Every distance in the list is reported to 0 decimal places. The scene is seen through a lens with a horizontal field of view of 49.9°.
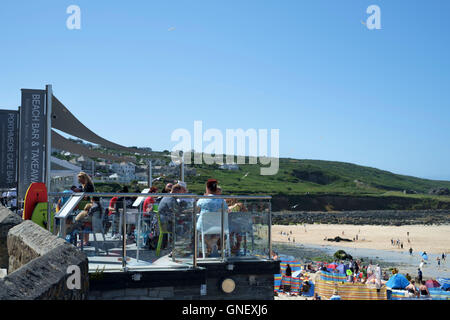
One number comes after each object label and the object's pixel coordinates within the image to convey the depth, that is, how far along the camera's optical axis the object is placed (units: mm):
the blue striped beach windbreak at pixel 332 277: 21459
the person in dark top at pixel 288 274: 22984
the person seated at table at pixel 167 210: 7828
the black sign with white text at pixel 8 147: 13781
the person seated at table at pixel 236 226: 8391
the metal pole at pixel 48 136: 12445
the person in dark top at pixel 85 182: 9008
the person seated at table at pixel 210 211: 8016
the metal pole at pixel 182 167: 15344
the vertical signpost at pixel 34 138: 12289
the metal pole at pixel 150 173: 16144
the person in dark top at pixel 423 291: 19519
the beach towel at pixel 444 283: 23062
